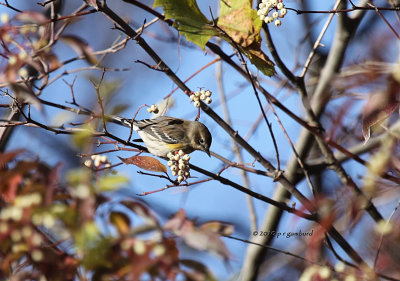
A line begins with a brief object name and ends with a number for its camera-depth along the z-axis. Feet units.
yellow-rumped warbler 33.50
